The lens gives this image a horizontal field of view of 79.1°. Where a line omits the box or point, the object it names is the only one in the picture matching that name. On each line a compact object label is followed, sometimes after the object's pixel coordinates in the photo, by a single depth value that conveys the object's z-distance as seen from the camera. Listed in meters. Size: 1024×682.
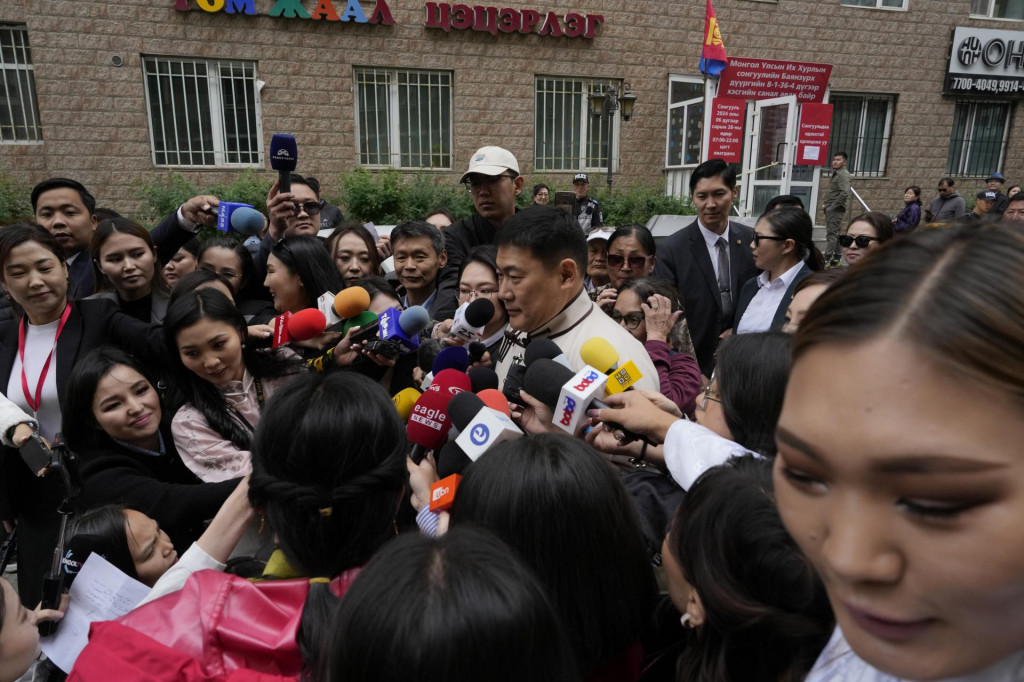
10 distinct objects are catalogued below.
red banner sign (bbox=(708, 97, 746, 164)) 10.70
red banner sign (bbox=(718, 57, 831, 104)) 11.48
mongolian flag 11.06
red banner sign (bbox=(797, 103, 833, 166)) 10.30
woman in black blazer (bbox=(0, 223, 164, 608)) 2.29
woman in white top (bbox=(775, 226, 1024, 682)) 0.52
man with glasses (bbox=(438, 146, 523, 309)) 3.24
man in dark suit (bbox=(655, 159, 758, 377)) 3.72
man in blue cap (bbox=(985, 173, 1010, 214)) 9.54
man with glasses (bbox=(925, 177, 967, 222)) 10.04
